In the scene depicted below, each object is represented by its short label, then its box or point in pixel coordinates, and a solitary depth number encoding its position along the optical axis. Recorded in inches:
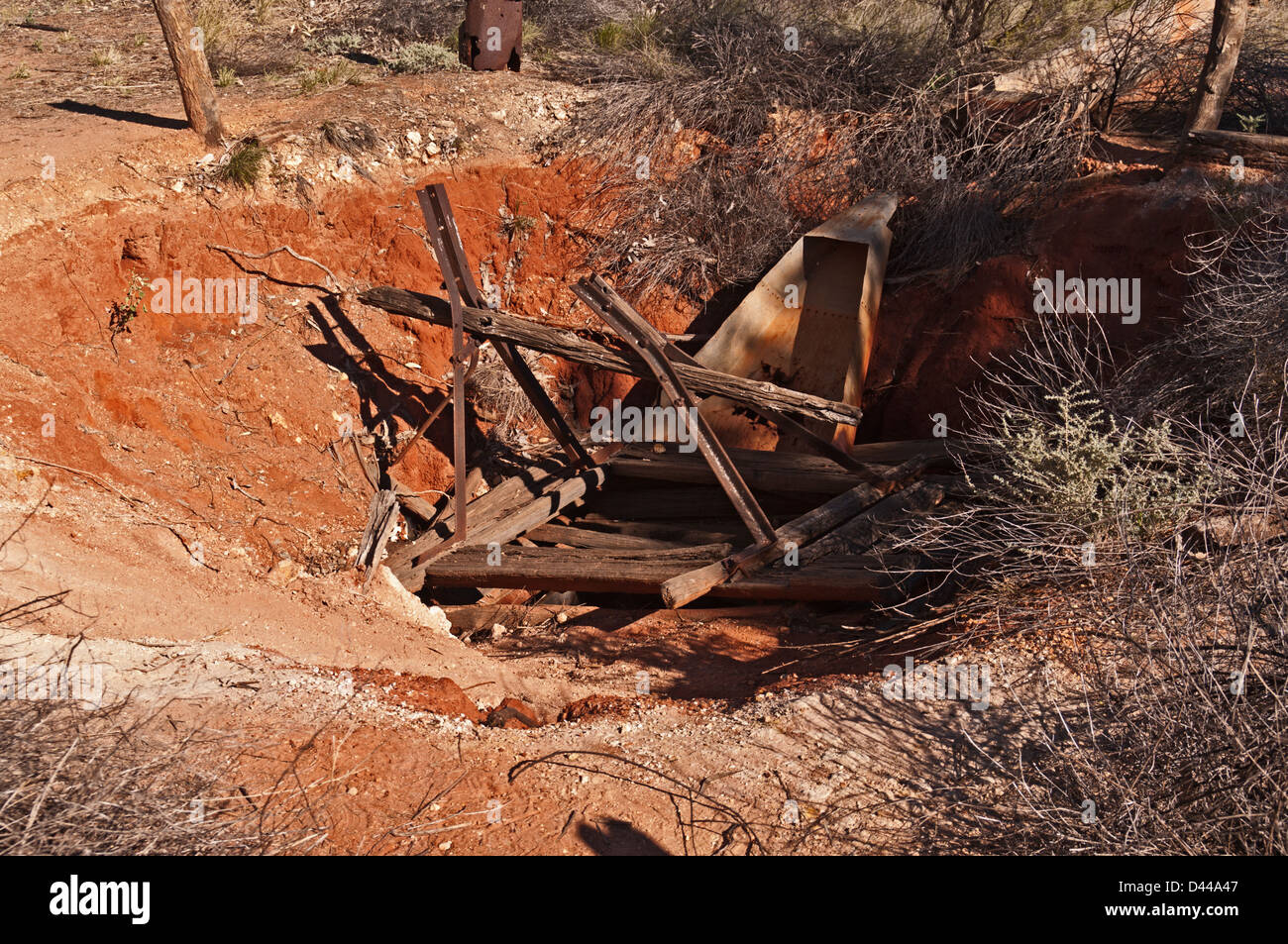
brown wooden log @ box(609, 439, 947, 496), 263.7
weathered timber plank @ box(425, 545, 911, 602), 217.5
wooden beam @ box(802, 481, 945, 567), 234.1
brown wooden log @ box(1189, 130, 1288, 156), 292.4
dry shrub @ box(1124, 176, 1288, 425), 226.7
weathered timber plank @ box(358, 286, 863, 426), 228.7
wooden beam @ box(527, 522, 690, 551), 260.2
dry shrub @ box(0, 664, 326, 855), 113.1
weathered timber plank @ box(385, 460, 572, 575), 253.0
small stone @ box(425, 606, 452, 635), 240.7
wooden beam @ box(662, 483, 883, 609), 210.2
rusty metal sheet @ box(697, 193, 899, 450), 308.8
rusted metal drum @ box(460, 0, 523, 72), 385.4
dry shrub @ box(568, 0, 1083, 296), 333.1
